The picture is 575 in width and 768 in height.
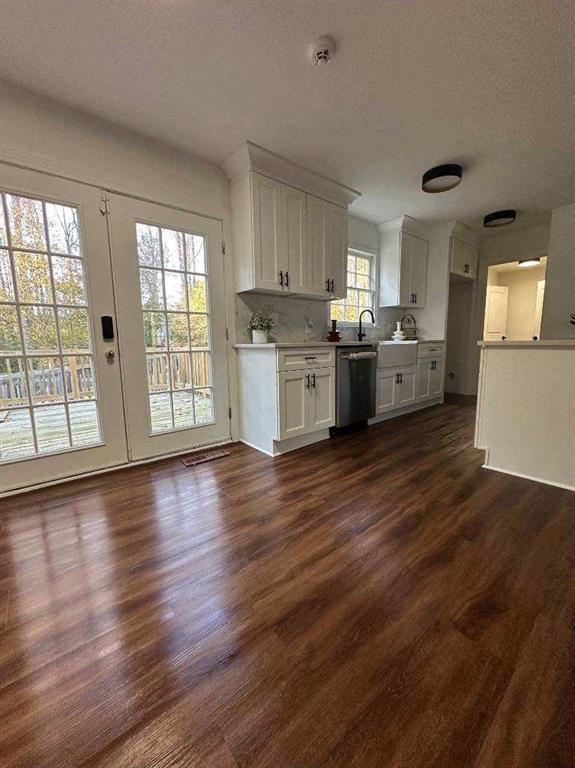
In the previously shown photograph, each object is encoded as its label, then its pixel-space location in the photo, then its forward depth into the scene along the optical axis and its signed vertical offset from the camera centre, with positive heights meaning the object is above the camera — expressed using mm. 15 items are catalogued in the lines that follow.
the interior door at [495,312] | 5344 +403
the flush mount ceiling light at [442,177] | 2777 +1406
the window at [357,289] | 4031 +636
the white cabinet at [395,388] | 3678 -629
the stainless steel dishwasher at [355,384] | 3127 -485
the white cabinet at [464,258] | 4477 +1151
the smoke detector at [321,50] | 1622 +1500
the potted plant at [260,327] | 2951 +101
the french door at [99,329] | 2039 +81
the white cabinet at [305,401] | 2676 -572
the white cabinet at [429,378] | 4223 -574
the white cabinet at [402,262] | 4176 +1010
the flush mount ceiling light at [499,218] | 3861 +1442
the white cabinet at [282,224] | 2660 +1032
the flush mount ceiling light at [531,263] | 5117 +1197
